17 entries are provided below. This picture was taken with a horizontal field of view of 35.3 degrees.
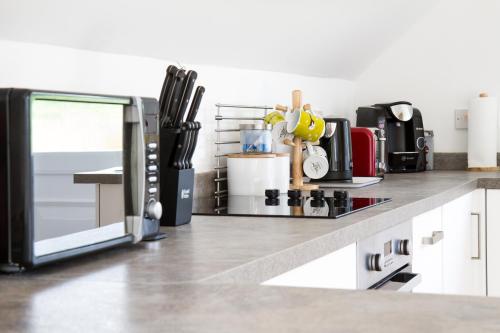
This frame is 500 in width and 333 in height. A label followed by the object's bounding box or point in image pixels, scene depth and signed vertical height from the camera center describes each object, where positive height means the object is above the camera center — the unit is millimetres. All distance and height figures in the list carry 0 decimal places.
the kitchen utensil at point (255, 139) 2297 +50
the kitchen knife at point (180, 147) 1538 +19
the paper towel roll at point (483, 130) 3244 +100
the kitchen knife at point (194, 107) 1570 +99
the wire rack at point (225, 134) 2355 +71
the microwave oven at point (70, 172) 983 -19
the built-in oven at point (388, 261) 1678 -241
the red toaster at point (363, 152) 2807 +12
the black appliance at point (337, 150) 2594 +18
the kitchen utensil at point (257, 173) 2189 -47
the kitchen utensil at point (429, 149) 3411 +25
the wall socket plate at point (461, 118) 3412 +156
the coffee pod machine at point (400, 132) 3244 +96
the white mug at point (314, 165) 2393 -28
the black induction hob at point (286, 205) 1721 -120
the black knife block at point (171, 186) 1532 -57
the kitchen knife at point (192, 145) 1571 +24
